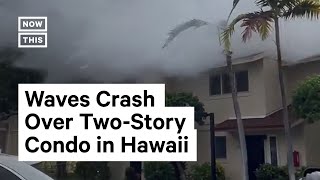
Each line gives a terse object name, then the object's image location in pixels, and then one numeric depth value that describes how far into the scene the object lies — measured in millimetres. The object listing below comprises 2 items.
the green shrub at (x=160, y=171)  9050
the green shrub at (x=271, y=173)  8362
